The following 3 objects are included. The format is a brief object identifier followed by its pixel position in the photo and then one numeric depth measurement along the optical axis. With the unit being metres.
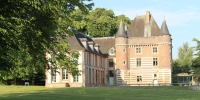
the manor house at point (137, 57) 54.00
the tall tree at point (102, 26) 69.00
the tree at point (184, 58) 72.31
